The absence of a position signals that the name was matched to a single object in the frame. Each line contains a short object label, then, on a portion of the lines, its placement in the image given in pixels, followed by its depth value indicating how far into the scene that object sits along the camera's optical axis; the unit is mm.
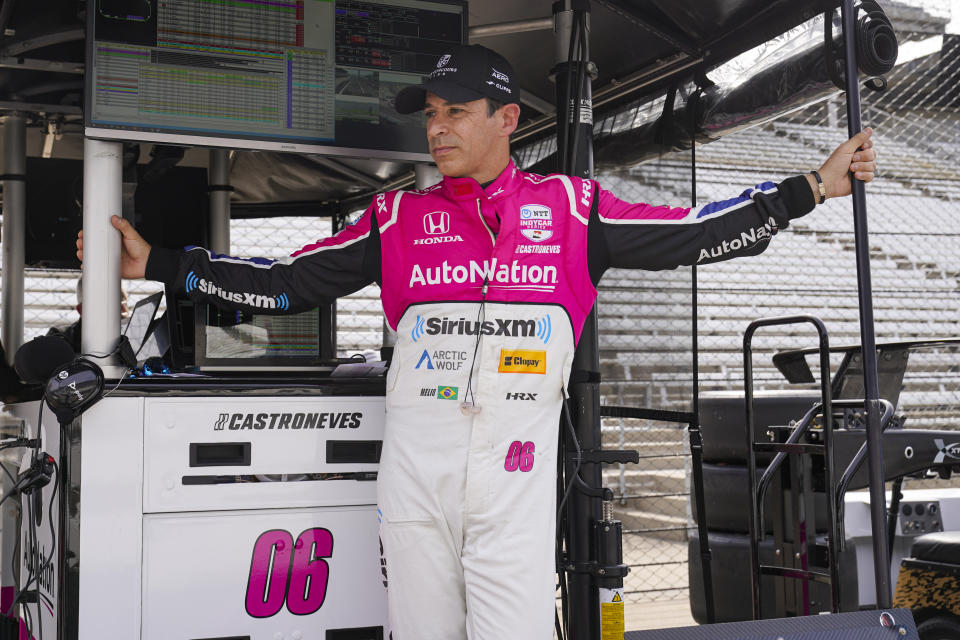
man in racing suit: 2053
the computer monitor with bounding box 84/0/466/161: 2477
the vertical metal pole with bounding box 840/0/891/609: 2344
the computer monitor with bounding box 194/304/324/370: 2779
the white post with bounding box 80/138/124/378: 2430
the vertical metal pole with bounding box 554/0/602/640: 2426
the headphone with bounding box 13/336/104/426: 2207
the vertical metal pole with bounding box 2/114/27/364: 3852
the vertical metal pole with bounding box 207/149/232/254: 3988
